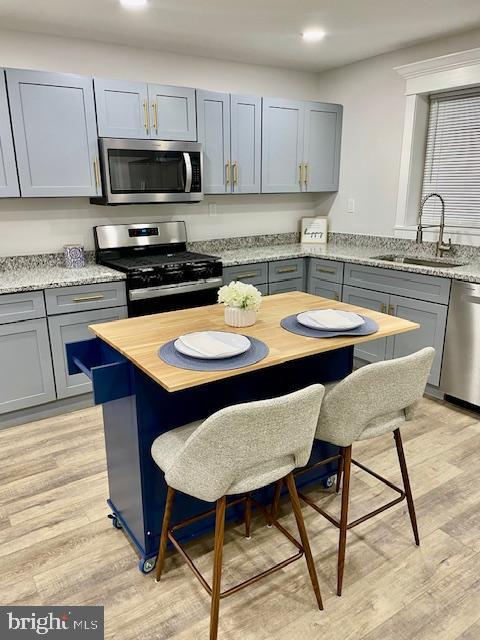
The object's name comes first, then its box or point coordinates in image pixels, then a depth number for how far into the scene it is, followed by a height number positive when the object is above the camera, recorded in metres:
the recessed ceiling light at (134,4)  2.62 +1.06
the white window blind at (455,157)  3.54 +0.30
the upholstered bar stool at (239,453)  1.30 -0.74
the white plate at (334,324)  1.85 -0.50
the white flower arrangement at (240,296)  1.86 -0.39
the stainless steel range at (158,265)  3.23 -0.47
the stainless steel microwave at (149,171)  3.19 +0.18
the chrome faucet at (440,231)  3.57 -0.27
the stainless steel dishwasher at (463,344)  2.98 -0.95
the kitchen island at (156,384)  1.63 -0.72
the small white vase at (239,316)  1.91 -0.48
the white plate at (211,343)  1.57 -0.51
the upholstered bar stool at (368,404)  1.59 -0.72
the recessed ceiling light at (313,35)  3.23 +1.10
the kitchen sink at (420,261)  3.54 -0.50
